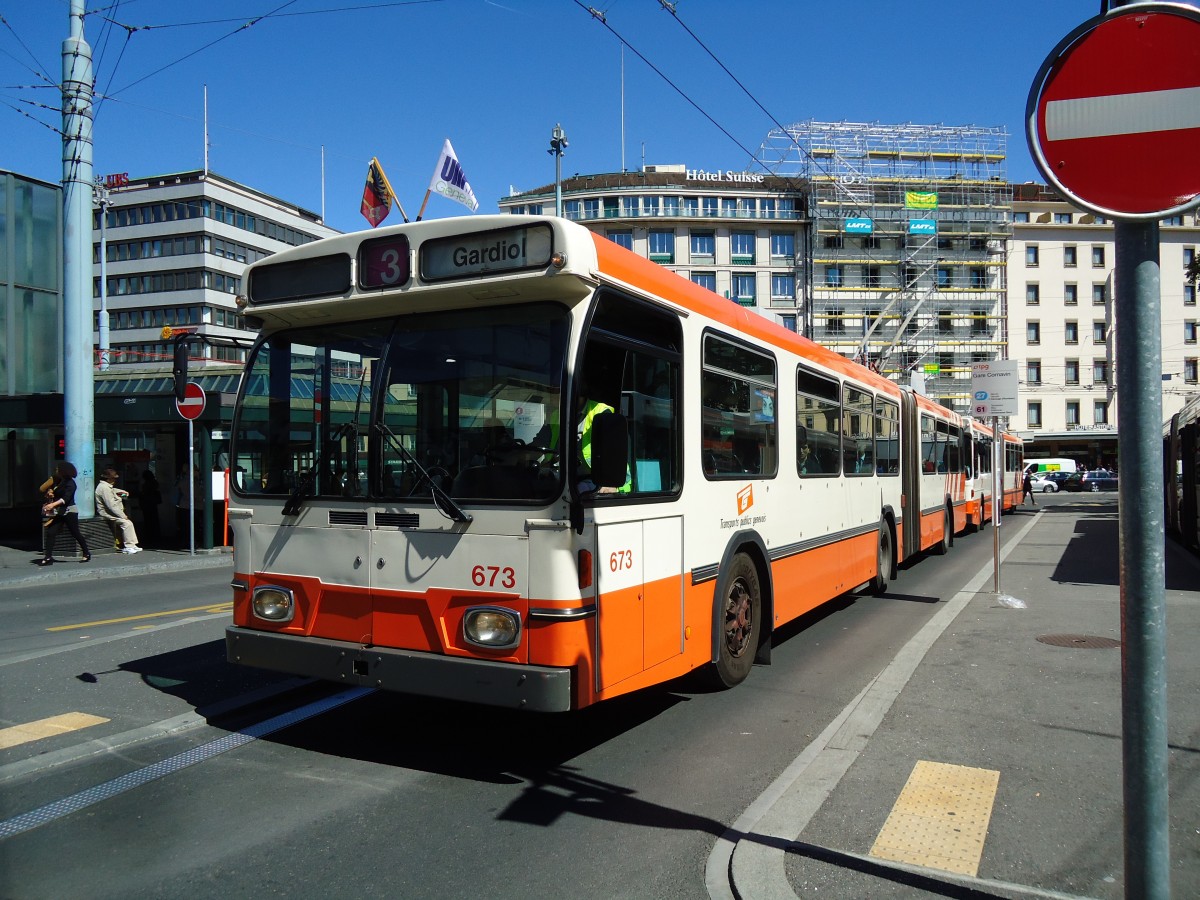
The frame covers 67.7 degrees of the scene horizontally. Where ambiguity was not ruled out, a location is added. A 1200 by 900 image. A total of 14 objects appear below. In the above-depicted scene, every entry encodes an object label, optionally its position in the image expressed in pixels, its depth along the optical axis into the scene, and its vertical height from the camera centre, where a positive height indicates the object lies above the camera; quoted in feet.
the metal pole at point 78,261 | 57.41 +14.06
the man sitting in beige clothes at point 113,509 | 57.72 -2.61
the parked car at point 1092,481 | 191.83 -4.59
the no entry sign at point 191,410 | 51.83 +3.41
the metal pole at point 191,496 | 53.99 -1.80
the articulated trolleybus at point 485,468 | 15.24 -0.06
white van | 214.69 -1.36
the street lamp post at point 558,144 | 78.47 +30.85
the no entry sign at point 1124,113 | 8.50 +3.41
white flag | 48.98 +15.99
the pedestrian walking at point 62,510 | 51.77 -2.39
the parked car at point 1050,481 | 203.21 -4.77
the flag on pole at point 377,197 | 50.55 +15.54
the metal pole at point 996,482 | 37.50 -0.93
